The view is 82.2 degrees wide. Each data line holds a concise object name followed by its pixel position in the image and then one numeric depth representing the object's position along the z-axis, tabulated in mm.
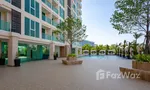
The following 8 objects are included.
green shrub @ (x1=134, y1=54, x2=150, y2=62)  4764
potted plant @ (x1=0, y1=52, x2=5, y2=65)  9123
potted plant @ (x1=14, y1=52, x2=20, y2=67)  8230
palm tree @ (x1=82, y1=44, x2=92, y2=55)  34009
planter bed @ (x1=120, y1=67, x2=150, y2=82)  4316
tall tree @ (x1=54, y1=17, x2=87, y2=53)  11274
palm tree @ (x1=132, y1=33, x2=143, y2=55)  15874
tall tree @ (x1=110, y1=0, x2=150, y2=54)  5164
